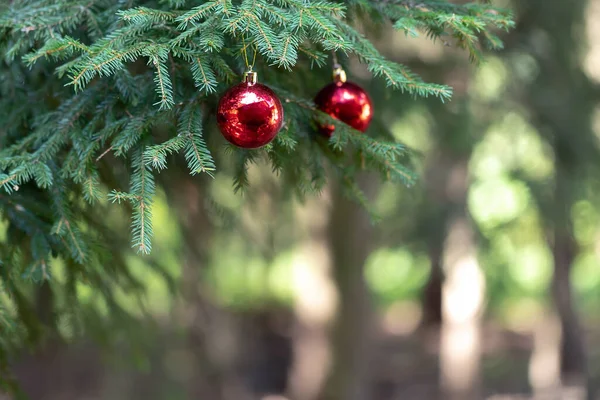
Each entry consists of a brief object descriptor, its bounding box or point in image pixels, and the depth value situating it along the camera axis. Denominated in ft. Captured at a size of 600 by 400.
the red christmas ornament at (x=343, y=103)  5.73
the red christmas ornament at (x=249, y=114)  4.55
